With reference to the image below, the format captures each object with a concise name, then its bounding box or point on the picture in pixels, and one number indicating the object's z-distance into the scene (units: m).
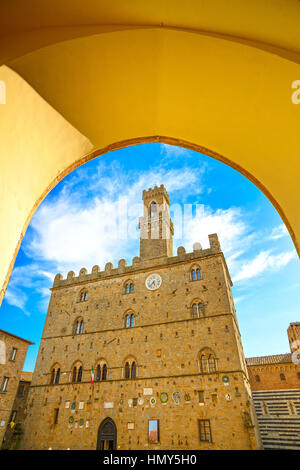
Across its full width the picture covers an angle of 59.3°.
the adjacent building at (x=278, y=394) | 20.65
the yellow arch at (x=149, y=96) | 2.09
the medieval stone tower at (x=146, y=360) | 16.08
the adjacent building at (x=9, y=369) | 19.97
